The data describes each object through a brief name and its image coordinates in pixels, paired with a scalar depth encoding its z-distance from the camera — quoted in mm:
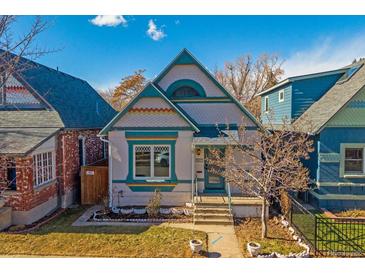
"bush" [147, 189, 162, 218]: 10445
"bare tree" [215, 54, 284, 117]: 37812
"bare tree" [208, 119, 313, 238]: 8242
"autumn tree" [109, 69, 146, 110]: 38719
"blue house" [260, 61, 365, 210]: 11133
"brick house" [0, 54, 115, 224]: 9727
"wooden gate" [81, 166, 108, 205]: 12647
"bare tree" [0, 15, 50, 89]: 7961
